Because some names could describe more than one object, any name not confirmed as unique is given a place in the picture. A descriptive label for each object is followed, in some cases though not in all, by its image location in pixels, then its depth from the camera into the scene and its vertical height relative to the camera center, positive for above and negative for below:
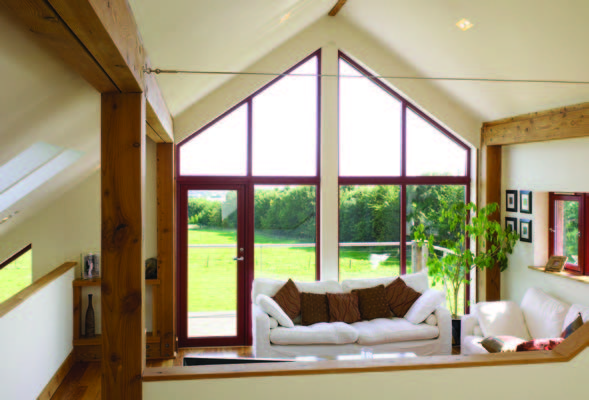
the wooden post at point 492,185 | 6.65 +0.27
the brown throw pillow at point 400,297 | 6.11 -0.99
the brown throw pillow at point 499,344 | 4.28 -1.09
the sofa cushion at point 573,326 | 4.54 -0.97
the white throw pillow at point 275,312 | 5.59 -1.05
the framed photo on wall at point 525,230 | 6.08 -0.25
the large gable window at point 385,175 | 6.74 +0.40
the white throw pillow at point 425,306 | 5.80 -1.04
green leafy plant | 6.38 -0.44
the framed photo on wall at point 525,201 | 6.06 +0.07
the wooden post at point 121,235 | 2.54 -0.13
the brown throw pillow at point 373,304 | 6.05 -1.06
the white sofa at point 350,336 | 5.45 -1.29
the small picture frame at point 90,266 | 5.92 -0.63
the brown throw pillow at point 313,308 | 5.87 -1.08
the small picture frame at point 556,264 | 5.71 -0.58
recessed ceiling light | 4.88 +1.64
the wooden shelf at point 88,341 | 5.79 -1.40
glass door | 6.46 -0.70
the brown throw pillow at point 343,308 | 5.93 -1.08
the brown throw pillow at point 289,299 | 5.86 -0.98
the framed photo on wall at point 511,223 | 6.38 -0.18
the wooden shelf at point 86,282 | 5.79 -0.78
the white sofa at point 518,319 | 5.23 -1.10
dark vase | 5.84 -1.18
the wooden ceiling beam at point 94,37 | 1.46 +0.53
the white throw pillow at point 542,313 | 5.19 -1.03
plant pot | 6.36 -1.41
